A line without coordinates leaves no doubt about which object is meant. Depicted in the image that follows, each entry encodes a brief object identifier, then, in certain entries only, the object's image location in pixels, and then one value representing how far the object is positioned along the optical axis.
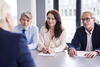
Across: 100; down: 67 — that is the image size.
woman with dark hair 3.10
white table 2.11
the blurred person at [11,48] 1.02
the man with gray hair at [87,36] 2.91
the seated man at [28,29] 3.37
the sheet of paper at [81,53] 2.57
